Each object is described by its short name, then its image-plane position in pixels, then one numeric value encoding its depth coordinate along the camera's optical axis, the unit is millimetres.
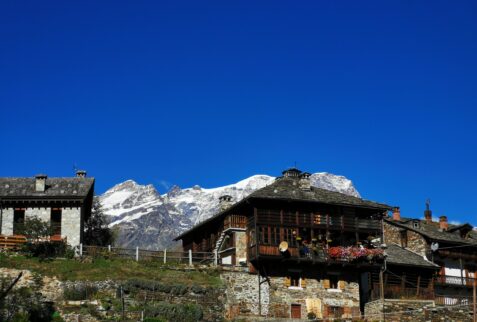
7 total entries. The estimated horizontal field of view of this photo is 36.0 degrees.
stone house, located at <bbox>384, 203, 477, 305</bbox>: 61094
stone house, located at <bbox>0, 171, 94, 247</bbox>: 52625
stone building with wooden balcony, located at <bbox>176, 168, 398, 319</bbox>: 49969
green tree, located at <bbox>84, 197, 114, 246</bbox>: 67812
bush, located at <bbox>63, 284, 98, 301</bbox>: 44500
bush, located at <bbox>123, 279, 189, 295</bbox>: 45844
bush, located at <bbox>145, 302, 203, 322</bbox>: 44188
